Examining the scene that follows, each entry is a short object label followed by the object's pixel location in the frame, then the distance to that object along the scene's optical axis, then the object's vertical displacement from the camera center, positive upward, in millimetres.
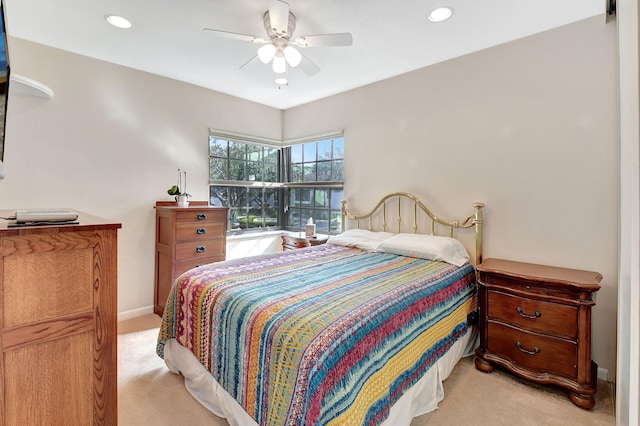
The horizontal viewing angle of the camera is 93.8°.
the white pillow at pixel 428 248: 2510 -327
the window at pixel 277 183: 3975 +403
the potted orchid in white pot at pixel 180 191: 3254 +223
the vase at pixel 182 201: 3311 +116
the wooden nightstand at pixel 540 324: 1853 -768
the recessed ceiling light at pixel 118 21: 2212 +1443
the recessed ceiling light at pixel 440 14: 2082 +1406
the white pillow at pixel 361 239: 2988 -295
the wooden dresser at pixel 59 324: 952 -387
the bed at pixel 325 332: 1237 -624
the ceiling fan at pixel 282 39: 1951 +1192
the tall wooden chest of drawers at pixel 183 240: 3072 -310
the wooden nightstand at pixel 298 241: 3697 -386
